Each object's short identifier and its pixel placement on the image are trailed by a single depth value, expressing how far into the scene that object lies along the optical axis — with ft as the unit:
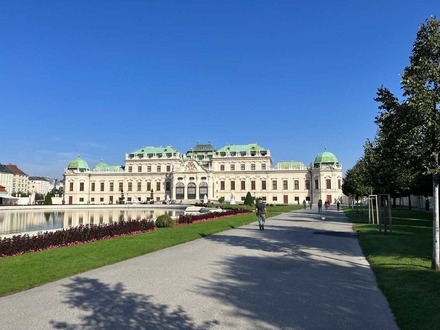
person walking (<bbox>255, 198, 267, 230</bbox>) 74.64
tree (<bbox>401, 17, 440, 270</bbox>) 33.91
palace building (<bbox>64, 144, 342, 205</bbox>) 333.78
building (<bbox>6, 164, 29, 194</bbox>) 545.03
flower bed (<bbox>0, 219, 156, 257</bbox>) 42.91
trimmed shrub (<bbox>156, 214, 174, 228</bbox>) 77.68
